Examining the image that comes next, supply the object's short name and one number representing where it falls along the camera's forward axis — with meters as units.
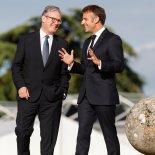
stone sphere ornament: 8.75
